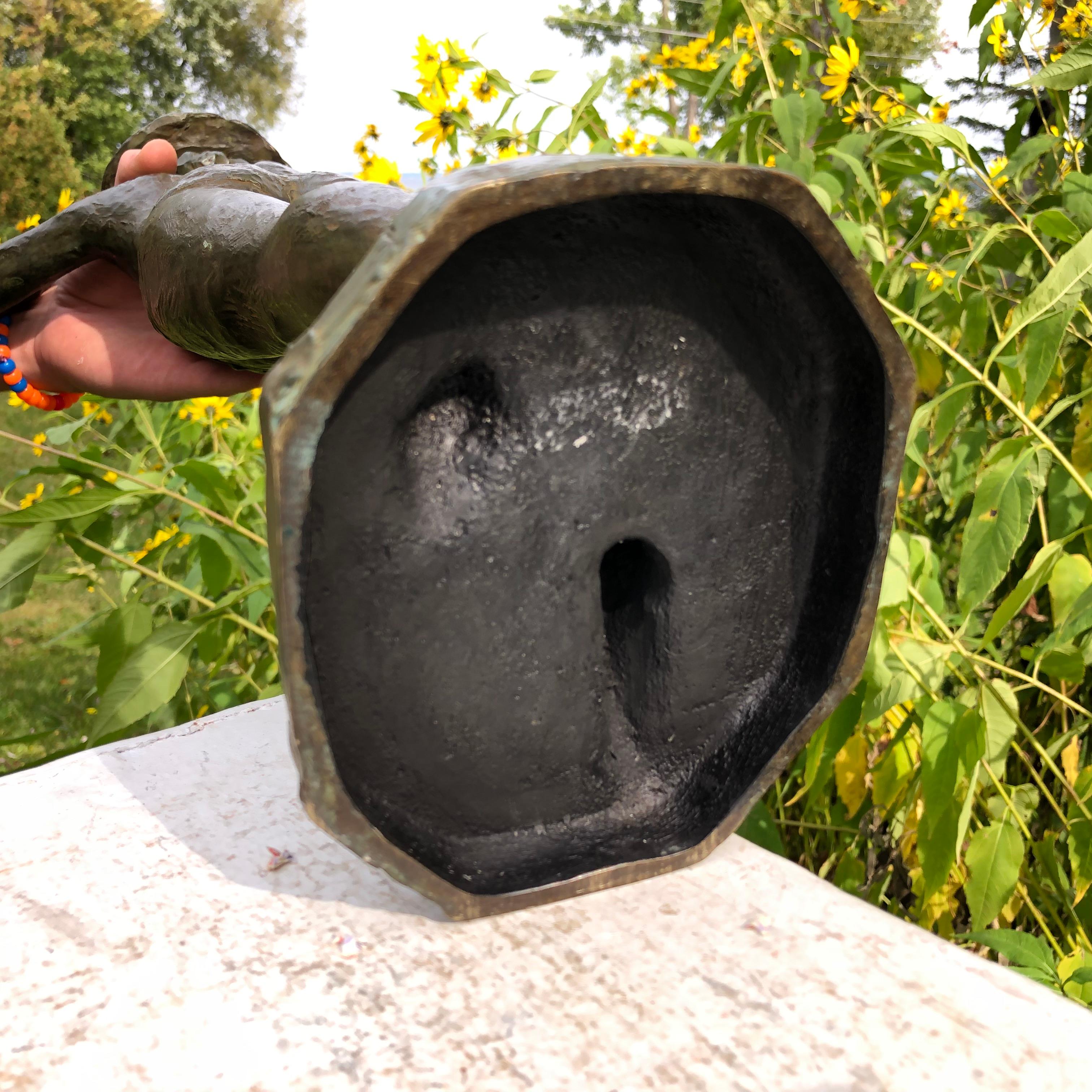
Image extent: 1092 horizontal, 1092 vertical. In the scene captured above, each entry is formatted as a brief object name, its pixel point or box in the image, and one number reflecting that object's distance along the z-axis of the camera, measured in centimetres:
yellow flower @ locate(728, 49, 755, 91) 178
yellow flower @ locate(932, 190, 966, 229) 171
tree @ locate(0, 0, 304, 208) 1608
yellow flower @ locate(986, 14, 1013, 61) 152
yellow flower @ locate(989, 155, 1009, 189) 147
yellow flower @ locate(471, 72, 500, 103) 205
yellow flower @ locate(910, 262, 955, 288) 149
